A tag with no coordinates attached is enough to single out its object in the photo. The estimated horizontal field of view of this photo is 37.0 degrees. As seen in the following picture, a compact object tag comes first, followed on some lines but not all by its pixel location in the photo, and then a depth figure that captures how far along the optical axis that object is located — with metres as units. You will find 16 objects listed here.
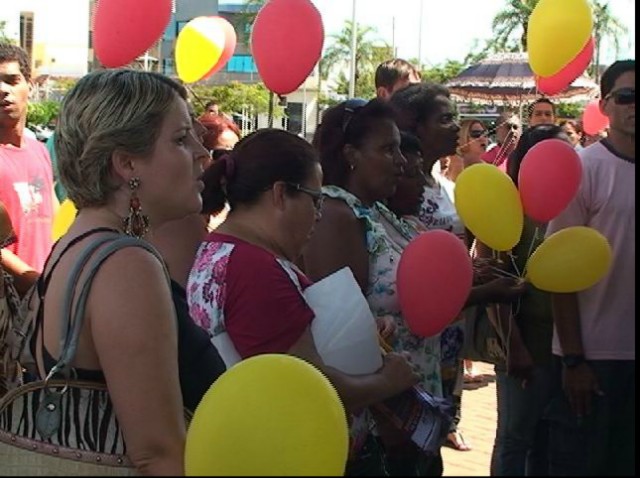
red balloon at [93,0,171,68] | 3.70
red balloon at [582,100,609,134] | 5.99
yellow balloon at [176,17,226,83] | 4.86
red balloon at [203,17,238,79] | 4.96
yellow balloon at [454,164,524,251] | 3.24
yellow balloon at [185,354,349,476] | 1.02
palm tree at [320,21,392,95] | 53.47
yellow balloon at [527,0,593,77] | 3.59
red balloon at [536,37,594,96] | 4.34
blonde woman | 1.56
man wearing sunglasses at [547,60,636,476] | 3.06
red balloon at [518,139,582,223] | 3.08
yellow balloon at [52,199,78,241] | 3.63
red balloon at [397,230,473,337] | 2.84
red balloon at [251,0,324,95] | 3.85
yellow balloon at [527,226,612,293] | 2.86
